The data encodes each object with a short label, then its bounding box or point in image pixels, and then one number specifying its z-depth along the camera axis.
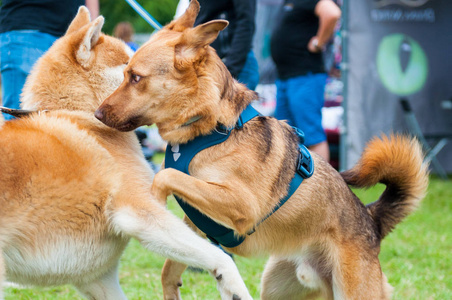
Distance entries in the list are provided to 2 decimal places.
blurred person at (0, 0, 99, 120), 3.13
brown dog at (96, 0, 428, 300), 2.46
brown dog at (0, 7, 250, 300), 2.13
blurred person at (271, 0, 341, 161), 5.33
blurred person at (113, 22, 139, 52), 9.88
